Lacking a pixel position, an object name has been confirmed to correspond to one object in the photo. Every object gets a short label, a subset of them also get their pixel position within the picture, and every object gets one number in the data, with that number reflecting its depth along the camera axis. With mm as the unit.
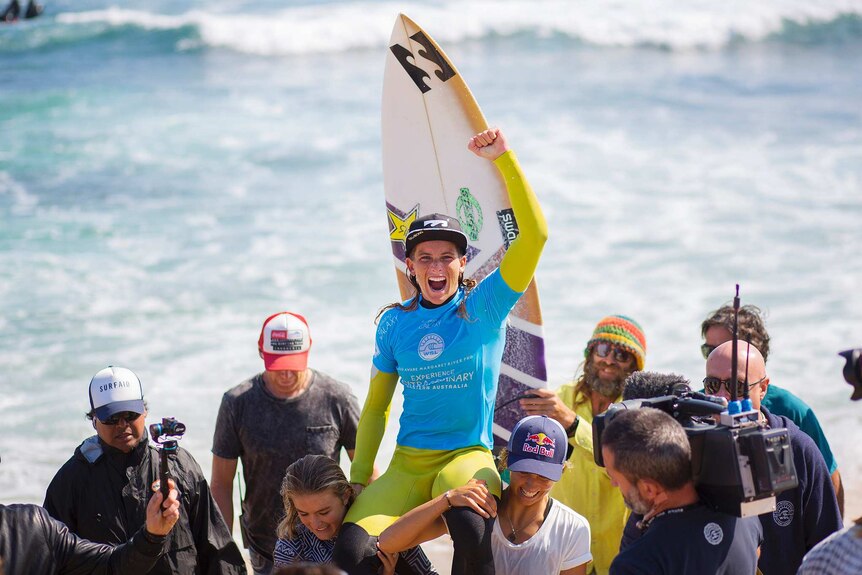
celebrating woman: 8273
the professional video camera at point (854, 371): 6375
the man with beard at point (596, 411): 8875
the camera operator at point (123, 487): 8211
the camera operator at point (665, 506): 6219
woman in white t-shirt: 7684
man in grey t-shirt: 9875
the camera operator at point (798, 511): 7852
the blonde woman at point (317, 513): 8117
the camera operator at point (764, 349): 8953
